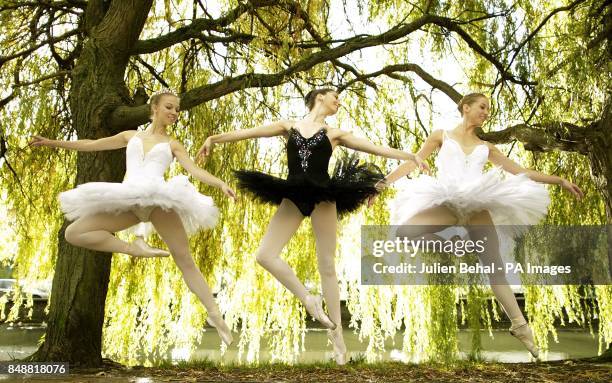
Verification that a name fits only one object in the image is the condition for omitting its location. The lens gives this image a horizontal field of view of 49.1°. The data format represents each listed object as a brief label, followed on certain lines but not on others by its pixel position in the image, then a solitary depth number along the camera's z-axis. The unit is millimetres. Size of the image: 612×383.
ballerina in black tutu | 4160
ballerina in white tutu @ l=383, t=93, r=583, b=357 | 3957
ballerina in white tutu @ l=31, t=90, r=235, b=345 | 4000
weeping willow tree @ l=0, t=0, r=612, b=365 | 6141
